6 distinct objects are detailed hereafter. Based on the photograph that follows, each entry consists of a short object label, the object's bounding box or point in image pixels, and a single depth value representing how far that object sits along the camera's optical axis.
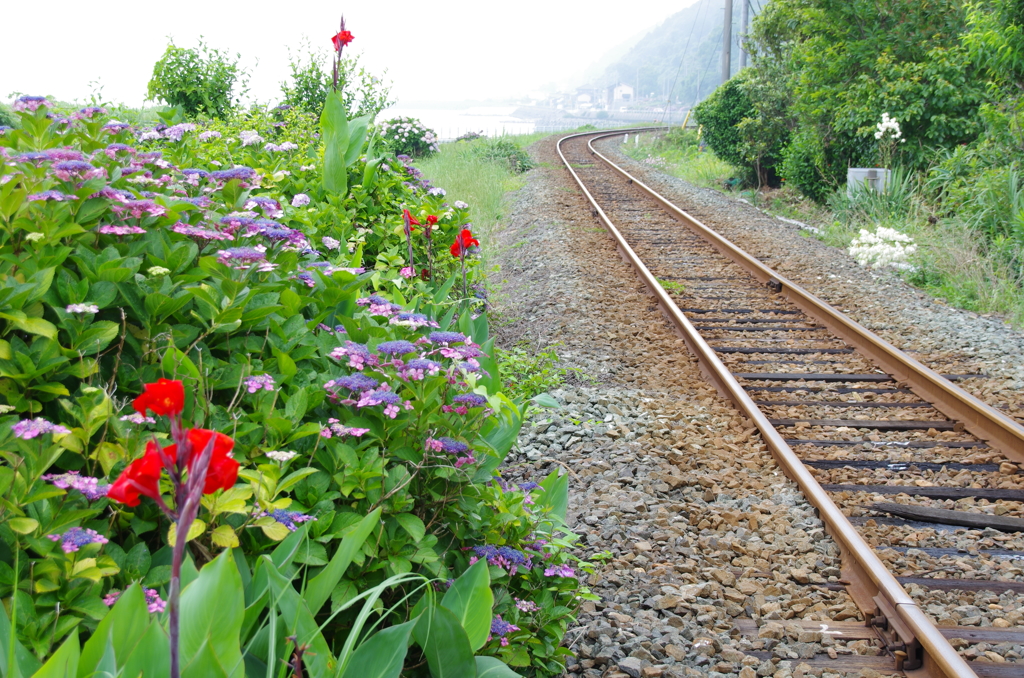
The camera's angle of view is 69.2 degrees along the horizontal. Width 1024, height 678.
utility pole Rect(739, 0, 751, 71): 23.35
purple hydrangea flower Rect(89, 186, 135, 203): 2.50
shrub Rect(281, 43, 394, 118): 10.02
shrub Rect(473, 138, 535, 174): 20.20
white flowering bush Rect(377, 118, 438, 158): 15.43
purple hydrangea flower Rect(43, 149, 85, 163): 2.55
